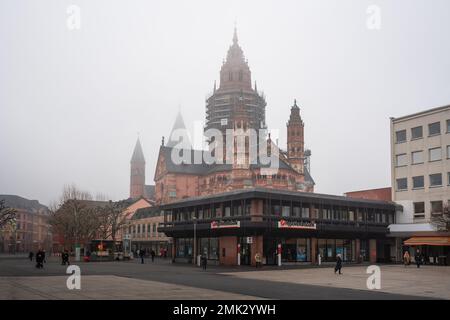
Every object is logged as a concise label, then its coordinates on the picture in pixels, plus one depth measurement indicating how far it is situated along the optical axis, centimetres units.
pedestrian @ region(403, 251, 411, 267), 5550
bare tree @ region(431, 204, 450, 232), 5503
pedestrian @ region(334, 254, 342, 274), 4150
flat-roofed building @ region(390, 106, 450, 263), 6475
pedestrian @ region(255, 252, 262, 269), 5247
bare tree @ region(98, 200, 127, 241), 8766
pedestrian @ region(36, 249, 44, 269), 4747
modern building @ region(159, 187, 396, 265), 5669
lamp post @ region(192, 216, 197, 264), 6246
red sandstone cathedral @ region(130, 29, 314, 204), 10712
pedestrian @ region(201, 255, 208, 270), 4884
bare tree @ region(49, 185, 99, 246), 8275
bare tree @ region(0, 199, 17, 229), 8462
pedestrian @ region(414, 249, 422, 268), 5400
